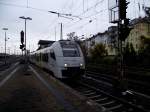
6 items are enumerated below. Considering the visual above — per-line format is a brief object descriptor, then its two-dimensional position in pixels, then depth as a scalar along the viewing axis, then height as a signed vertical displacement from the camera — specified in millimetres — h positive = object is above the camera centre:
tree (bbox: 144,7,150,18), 21076 +8560
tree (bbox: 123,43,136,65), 14826 -194
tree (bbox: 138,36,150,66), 13010 -8
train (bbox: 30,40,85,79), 7962 -233
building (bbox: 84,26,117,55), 31752 +7302
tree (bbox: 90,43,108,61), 22517 +986
